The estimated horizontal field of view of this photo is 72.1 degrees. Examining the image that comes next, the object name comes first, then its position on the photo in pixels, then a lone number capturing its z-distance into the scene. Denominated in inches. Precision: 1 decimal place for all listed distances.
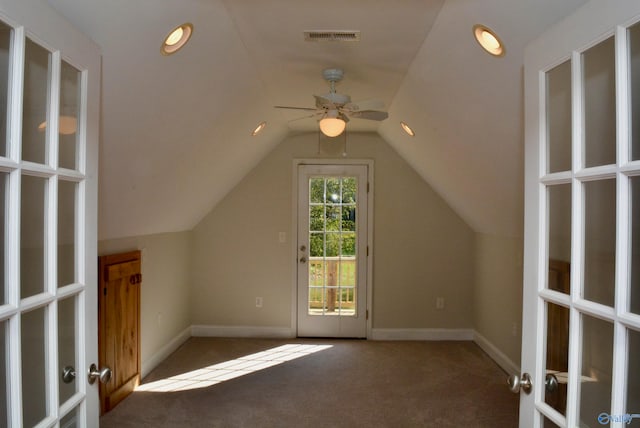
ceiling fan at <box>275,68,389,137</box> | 112.4
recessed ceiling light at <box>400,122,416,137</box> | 151.7
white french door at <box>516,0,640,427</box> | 40.4
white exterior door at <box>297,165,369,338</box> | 199.5
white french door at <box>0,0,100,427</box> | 41.2
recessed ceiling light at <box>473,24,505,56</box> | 75.4
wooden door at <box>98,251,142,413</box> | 115.7
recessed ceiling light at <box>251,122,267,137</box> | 158.1
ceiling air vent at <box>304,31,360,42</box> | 93.0
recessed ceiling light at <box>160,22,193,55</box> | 78.2
